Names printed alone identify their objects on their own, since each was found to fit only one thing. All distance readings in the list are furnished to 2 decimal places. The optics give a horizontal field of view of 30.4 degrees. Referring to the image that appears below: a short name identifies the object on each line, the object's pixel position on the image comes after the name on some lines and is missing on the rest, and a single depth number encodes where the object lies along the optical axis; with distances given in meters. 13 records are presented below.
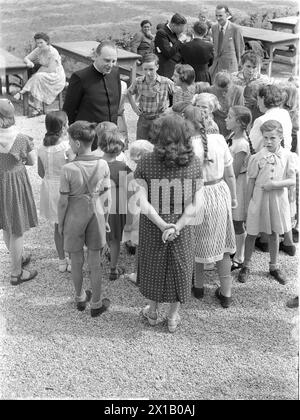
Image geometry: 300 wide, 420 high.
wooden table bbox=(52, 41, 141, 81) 8.78
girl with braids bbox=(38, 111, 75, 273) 3.87
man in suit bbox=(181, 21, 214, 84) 6.70
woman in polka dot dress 3.10
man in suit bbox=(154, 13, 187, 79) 7.34
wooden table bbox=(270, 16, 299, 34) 12.44
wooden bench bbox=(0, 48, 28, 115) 8.13
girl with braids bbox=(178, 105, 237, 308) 3.50
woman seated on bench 8.33
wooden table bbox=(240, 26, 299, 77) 10.13
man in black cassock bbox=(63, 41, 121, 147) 4.55
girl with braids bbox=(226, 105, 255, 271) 3.93
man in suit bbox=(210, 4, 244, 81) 7.68
